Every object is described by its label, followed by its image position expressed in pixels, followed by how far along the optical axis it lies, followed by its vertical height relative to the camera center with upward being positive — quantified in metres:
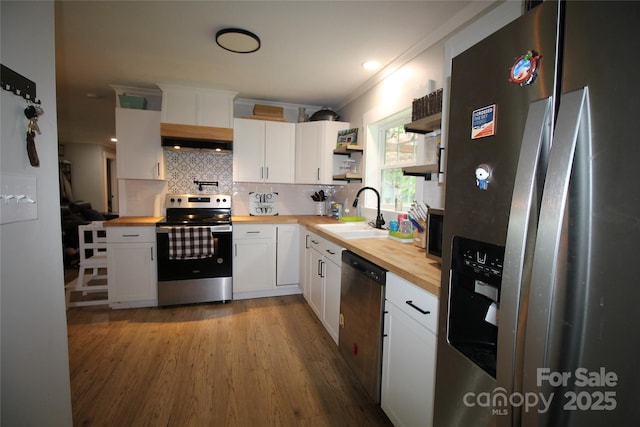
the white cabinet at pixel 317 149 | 3.36 +0.56
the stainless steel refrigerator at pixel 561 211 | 0.52 -0.02
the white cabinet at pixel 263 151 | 3.43 +0.53
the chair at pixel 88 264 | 2.95 -0.78
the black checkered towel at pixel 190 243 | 2.86 -0.52
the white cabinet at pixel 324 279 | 2.16 -0.73
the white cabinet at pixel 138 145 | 3.11 +0.51
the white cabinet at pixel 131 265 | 2.85 -0.76
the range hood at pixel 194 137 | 3.05 +0.61
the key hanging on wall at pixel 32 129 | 0.83 +0.17
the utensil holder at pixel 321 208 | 3.88 -0.17
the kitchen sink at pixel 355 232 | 2.27 -0.30
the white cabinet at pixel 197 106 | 3.14 +0.98
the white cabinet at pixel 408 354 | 1.16 -0.71
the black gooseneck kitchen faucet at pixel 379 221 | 2.64 -0.22
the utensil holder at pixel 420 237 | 1.81 -0.25
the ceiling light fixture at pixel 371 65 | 2.54 +1.20
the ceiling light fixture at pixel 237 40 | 2.07 +1.16
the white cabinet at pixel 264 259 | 3.17 -0.75
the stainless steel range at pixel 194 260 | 2.89 -0.71
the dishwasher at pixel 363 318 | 1.54 -0.73
